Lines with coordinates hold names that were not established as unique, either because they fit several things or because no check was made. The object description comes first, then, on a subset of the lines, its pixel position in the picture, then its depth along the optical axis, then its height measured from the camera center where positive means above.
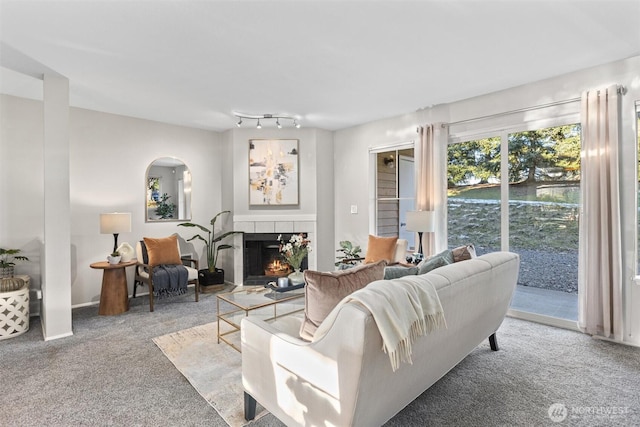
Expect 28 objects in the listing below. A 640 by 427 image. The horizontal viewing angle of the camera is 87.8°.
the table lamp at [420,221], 4.09 -0.14
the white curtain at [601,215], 3.05 -0.06
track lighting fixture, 4.75 +1.37
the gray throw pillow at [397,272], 2.17 -0.42
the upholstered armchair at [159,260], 4.33 -0.65
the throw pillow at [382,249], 4.41 -0.53
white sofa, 1.38 -0.75
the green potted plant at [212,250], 5.12 -0.64
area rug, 2.14 -1.24
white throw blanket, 1.37 -0.45
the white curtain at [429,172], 4.32 +0.50
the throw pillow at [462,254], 2.74 -0.37
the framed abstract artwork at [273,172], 5.49 +0.64
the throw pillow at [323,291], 1.78 -0.44
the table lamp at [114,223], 4.10 -0.14
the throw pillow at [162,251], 4.40 -0.53
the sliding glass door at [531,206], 3.53 +0.03
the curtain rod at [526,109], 3.06 +1.10
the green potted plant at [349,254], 4.65 -0.66
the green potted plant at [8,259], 3.73 -0.55
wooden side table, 3.97 -0.94
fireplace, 5.52 -0.82
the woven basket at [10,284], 3.45 -0.75
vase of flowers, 3.48 -0.47
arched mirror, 5.05 +0.33
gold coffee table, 2.99 -0.83
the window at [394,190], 5.06 +0.31
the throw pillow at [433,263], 2.42 -0.40
